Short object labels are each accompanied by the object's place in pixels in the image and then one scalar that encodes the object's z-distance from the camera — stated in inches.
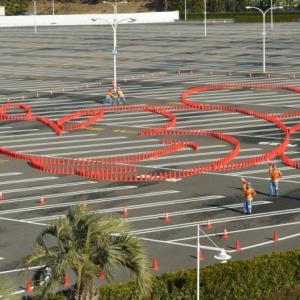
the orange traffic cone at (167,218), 1364.9
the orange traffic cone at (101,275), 778.3
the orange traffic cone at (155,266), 1121.6
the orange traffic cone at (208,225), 1316.4
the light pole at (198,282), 893.2
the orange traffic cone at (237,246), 1202.6
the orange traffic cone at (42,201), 1485.6
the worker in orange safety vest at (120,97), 2714.1
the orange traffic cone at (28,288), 1038.4
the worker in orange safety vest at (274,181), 1488.7
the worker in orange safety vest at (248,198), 1374.3
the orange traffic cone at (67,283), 975.4
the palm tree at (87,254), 767.7
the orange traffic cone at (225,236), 1259.0
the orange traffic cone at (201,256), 1162.6
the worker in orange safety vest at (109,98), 2716.5
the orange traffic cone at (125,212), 1407.5
